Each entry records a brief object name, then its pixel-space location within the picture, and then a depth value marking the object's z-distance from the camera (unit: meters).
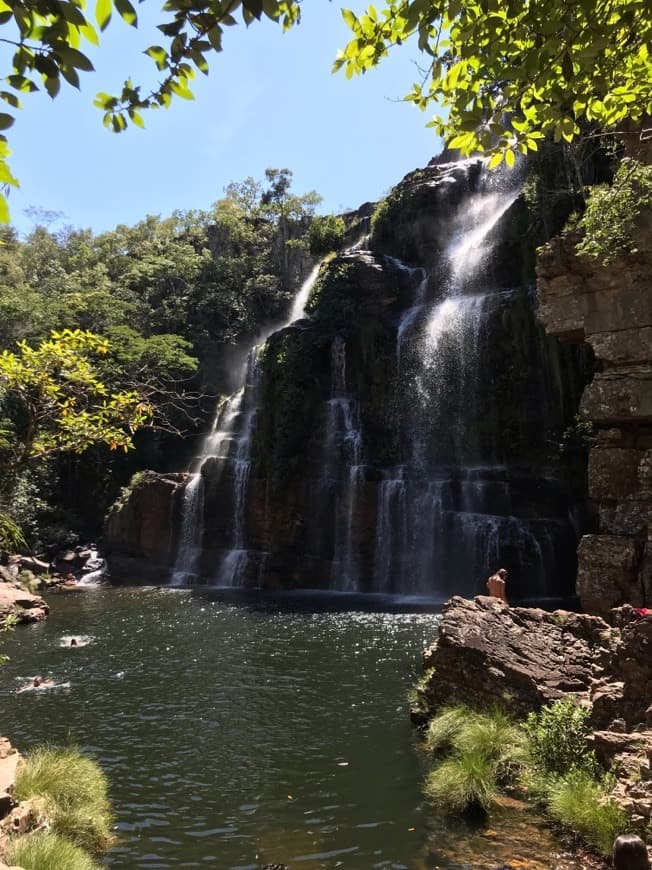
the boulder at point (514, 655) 7.65
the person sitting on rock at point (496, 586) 11.52
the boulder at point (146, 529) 28.19
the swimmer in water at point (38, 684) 11.61
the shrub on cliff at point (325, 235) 35.66
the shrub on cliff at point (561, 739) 6.32
